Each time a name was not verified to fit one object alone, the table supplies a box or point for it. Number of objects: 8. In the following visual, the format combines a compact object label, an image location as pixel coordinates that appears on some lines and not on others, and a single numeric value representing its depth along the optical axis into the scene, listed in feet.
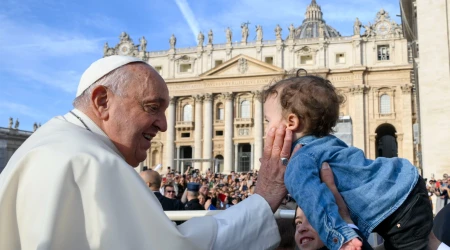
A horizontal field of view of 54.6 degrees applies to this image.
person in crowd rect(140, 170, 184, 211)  19.26
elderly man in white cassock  4.58
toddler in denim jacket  5.78
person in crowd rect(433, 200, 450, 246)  8.84
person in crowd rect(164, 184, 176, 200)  25.08
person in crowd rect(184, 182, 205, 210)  22.84
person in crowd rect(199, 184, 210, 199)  28.26
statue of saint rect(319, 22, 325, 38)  135.64
